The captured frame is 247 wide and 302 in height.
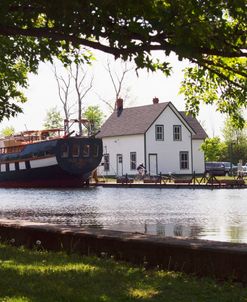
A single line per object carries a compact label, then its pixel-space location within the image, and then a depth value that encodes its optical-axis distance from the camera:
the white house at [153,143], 62.22
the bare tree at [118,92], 72.38
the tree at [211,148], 63.72
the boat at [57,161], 49.34
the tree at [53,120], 98.82
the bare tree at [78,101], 69.38
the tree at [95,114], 92.16
